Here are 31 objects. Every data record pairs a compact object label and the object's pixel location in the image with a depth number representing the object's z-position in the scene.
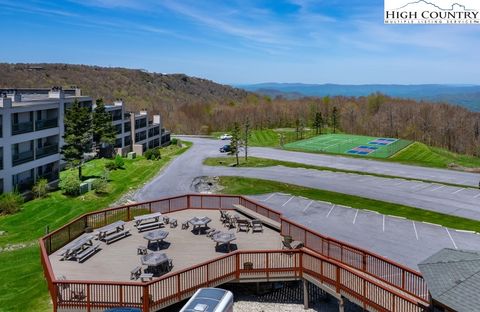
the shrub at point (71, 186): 39.79
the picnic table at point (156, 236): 20.14
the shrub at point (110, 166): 54.44
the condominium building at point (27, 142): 35.75
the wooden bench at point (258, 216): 23.15
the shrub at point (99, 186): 41.97
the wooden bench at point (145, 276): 16.81
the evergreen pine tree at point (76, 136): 46.34
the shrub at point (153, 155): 65.30
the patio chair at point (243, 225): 22.98
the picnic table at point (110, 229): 21.61
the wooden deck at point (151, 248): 17.87
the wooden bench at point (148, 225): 22.89
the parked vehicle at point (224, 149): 74.53
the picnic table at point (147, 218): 23.72
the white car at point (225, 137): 97.75
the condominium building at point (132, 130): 67.68
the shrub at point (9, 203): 33.12
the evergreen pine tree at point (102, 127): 60.47
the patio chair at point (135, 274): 17.12
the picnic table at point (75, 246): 19.22
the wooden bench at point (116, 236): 21.21
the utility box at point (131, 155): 65.94
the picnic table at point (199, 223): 22.50
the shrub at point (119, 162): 55.49
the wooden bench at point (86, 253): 18.91
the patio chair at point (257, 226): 22.94
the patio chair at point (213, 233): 21.93
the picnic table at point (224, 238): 19.85
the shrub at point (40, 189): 38.06
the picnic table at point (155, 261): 17.30
